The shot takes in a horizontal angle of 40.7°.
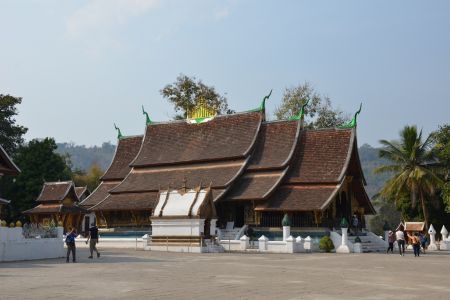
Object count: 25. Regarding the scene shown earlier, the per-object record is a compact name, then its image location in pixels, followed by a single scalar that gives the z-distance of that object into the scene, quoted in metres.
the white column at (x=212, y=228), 29.63
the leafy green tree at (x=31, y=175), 55.69
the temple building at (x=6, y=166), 23.30
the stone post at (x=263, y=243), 29.73
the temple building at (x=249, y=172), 33.56
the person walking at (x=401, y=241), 27.46
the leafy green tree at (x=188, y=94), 57.03
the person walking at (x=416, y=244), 26.25
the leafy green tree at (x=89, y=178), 75.88
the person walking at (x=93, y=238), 21.95
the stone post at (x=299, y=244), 29.27
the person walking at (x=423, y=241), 33.17
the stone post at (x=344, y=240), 30.02
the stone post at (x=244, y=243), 30.39
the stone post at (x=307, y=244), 29.67
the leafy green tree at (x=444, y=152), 39.72
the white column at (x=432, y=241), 38.06
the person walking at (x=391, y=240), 31.20
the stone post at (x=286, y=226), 30.85
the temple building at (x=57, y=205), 50.59
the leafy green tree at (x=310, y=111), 55.47
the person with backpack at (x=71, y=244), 19.96
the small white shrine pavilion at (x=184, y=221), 28.36
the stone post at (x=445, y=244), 38.94
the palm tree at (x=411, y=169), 42.75
